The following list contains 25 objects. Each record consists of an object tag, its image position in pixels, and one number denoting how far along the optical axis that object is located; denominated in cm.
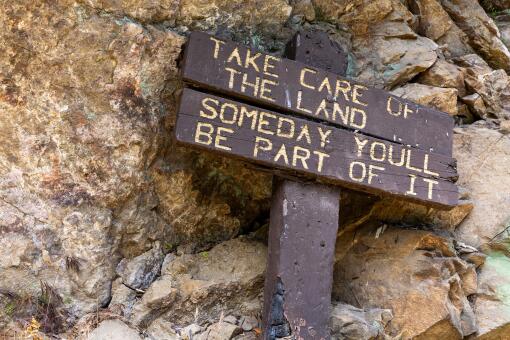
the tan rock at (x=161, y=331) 349
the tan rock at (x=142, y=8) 385
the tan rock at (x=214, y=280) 364
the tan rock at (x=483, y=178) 430
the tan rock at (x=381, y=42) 485
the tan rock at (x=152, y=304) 354
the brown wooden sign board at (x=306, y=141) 339
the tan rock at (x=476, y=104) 502
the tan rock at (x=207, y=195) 396
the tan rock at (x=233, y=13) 420
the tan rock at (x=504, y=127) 483
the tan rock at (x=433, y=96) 466
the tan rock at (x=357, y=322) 357
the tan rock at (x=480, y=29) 557
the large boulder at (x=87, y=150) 354
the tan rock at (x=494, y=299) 383
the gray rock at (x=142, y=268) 370
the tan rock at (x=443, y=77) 496
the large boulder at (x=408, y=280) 377
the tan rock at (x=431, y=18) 546
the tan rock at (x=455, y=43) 545
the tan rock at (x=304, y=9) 473
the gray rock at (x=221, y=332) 352
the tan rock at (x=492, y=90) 507
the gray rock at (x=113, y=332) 338
